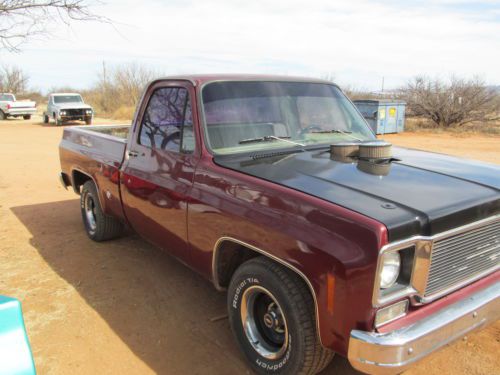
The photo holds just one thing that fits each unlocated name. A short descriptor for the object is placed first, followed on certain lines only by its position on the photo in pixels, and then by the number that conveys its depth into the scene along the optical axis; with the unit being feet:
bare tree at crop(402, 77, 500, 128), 73.61
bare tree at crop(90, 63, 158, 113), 118.93
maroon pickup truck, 7.00
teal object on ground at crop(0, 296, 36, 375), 5.72
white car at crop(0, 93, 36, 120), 98.32
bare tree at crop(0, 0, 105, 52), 18.52
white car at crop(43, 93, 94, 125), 78.74
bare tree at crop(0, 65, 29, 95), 182.19
